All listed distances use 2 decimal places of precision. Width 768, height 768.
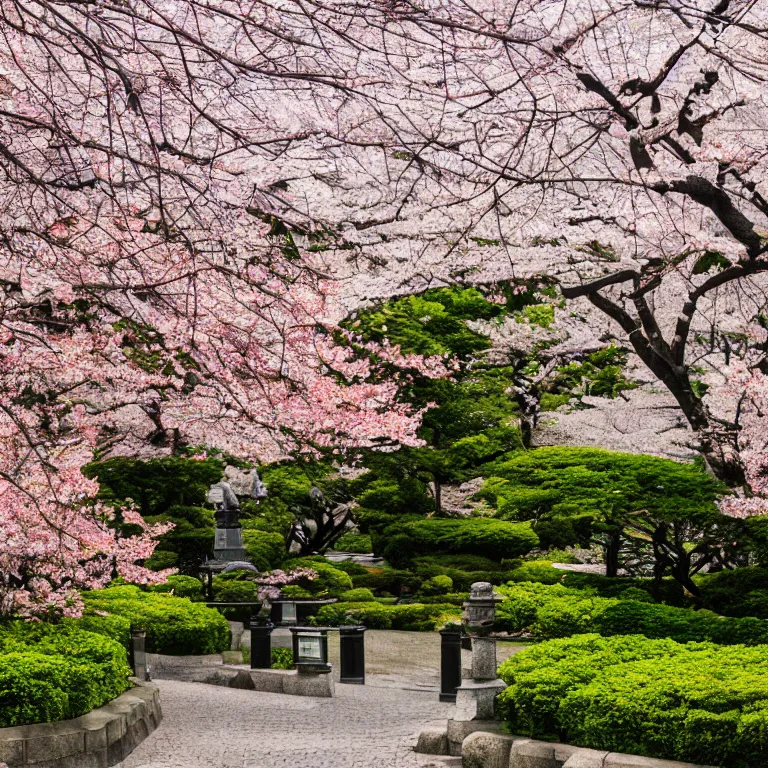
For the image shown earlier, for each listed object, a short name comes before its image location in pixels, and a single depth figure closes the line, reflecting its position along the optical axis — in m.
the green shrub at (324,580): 23.70
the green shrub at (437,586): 23.92
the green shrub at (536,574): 23.55
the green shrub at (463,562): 25.78
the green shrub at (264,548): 24.12
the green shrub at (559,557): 28.55
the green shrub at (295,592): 22.80
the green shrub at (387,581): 24.89
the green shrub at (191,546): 23.12
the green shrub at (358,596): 23.00
